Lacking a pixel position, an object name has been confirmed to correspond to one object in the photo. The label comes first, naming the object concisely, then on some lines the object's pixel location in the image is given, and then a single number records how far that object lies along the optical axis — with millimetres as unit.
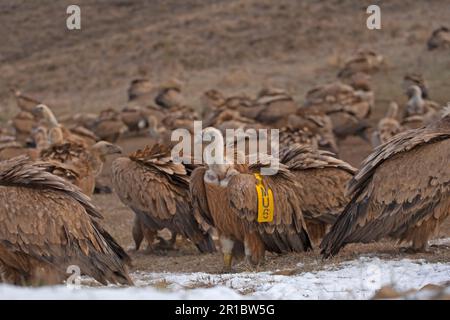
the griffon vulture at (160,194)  11188
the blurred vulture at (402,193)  8648
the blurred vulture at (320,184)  10250
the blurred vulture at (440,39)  29531
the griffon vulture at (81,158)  12516
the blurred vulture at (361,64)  27047
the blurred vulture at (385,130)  17062
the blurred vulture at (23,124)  23906
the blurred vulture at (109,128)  21970
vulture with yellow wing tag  9195
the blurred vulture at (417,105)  20906
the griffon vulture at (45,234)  8478
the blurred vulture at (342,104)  19922
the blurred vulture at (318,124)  17656
